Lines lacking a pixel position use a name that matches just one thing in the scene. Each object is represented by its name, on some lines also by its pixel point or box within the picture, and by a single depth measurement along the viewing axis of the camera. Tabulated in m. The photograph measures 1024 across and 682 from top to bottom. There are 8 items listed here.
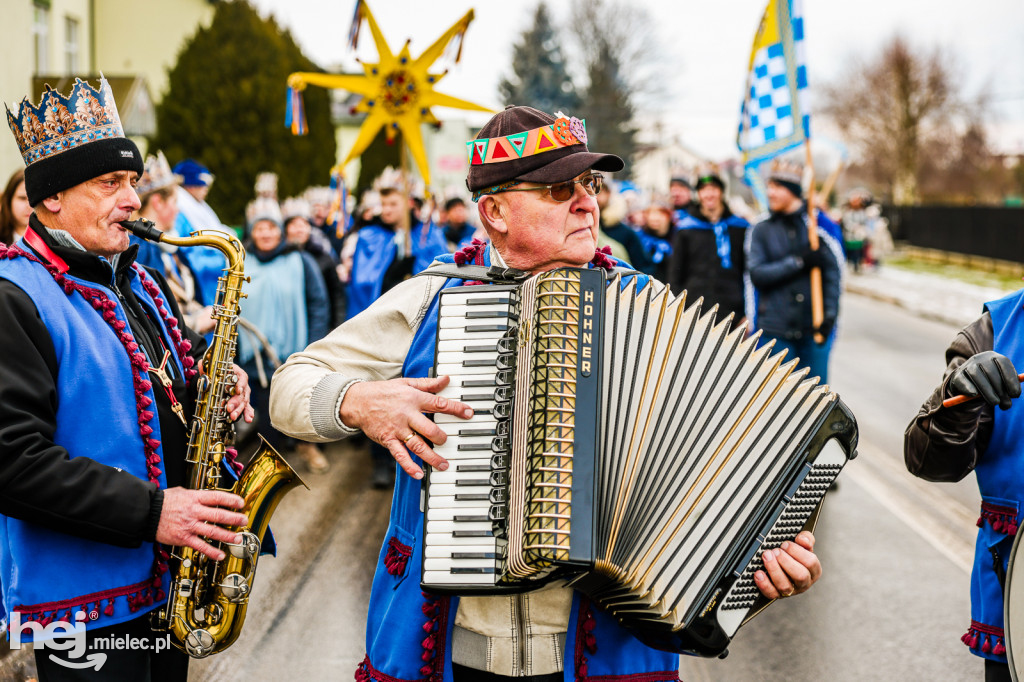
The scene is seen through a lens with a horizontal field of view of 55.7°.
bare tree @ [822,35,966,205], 48.00
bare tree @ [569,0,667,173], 44.69
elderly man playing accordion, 2.26
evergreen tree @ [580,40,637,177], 44.22
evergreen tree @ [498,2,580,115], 47.97
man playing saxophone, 2.31
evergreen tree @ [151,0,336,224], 18.92
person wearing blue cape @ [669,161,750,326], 8.40
